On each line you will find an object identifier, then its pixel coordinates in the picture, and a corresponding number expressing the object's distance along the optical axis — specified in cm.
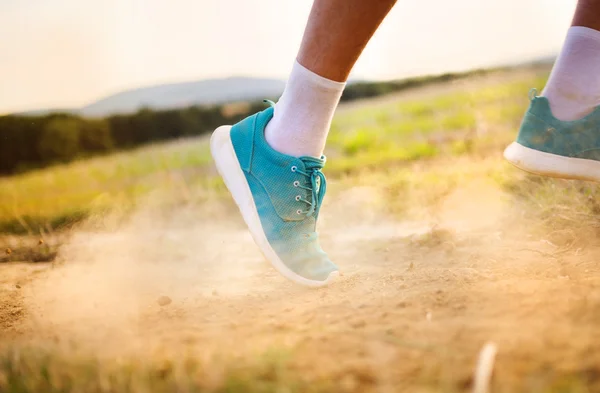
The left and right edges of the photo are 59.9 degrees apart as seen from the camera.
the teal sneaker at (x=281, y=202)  155
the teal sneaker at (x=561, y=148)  166
